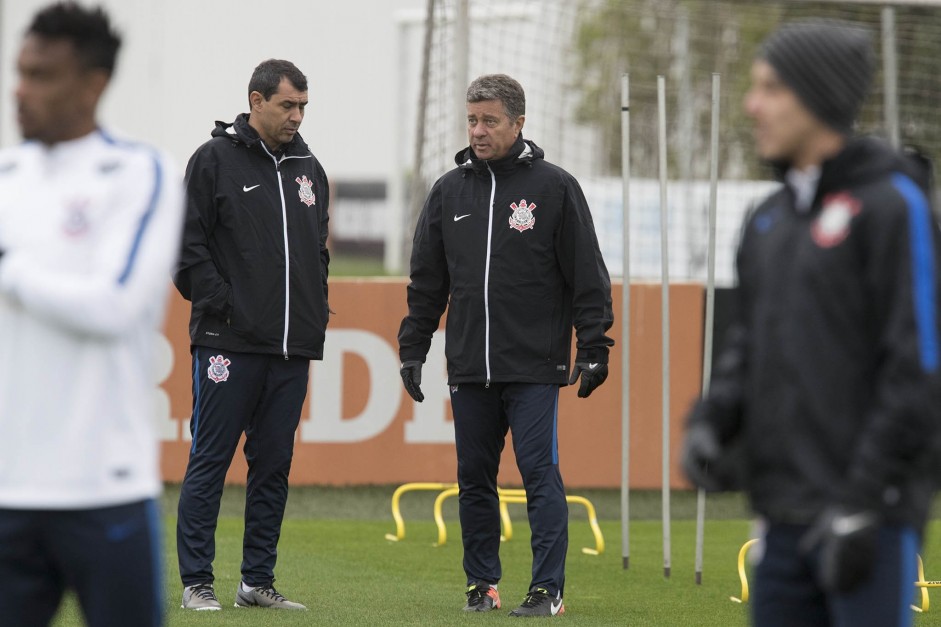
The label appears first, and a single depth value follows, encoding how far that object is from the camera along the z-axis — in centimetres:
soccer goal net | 2316
